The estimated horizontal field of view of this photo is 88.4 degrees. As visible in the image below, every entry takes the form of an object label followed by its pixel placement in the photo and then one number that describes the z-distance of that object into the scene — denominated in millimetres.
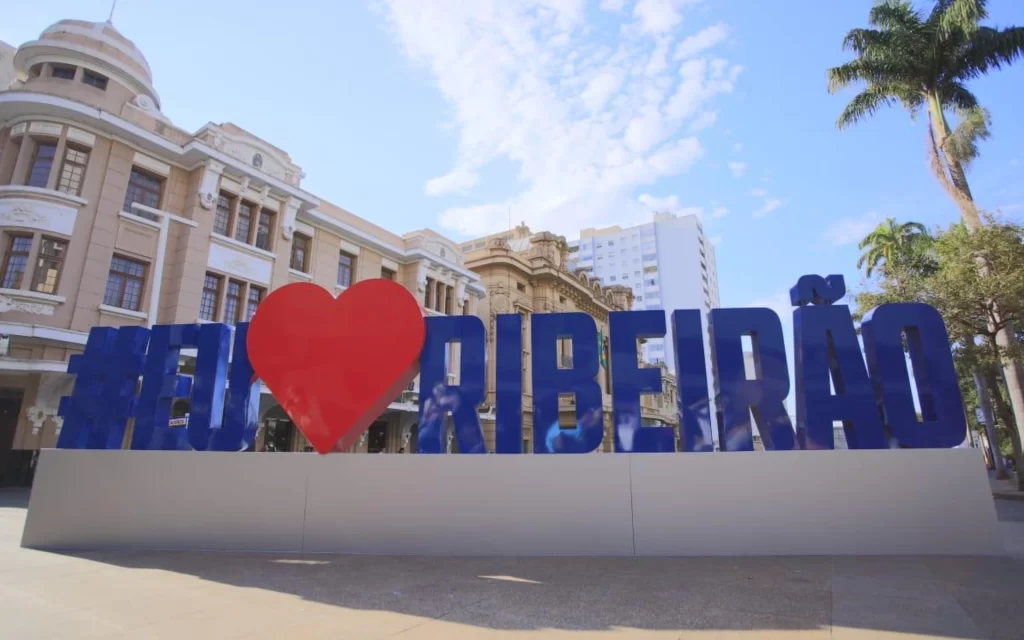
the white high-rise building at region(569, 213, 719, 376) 85688
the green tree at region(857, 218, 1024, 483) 14922
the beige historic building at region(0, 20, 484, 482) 15906
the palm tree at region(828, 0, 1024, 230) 16750
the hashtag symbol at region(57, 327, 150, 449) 8969
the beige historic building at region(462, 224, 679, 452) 32844
